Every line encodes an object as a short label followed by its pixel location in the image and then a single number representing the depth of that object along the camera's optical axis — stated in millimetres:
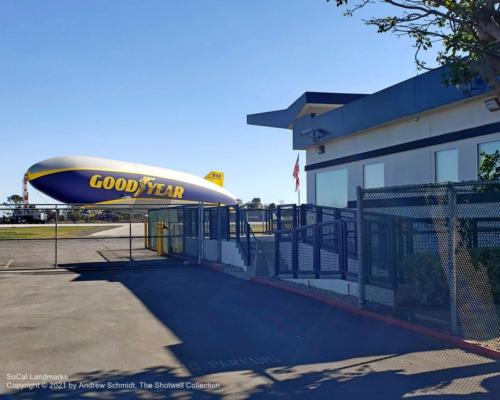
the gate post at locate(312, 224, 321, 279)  12866
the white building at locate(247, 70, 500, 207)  13523
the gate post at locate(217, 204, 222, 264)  20019
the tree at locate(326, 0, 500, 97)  7312
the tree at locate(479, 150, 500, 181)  9516
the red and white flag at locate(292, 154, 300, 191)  32500
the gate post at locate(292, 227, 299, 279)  13844
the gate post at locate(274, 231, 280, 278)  14492
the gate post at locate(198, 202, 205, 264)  20438
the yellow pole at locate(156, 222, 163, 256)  26016
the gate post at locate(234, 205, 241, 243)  18516
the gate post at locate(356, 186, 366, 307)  10016
